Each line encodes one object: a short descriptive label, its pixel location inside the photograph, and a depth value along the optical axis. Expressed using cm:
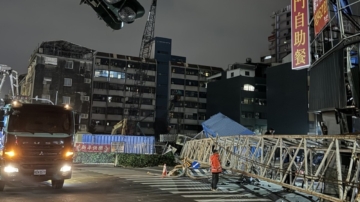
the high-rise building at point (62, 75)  5812
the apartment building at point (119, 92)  6988
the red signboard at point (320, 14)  1398
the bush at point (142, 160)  2711
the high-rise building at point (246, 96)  6744
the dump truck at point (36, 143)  1137
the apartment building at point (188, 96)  8025
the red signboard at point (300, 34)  1709
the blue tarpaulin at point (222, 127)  2562
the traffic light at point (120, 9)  350
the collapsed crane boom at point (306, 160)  894
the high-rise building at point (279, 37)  9625
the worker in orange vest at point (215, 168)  1388
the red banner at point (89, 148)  3059
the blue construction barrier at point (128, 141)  3133
